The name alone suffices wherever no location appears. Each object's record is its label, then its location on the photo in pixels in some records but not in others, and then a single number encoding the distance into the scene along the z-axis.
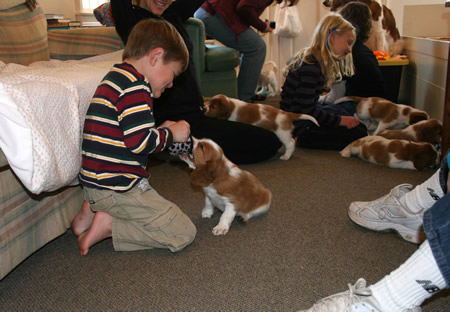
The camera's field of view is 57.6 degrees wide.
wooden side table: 3.95
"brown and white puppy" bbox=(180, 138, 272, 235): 1.71
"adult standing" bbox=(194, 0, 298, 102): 3.80
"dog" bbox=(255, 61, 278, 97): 5.18
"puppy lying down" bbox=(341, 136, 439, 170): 2.41
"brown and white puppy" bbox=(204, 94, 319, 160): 2.77
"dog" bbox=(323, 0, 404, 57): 4.36
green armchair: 3.91
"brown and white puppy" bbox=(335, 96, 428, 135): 3.14
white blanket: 1.17
